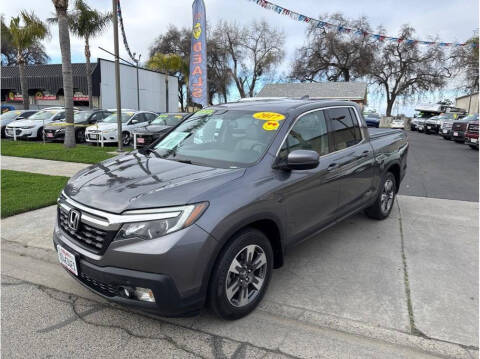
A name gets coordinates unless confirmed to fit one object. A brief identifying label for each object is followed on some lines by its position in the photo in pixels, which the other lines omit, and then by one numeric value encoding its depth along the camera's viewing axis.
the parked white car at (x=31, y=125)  15.95
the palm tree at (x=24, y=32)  20.45
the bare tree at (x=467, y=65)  35.52
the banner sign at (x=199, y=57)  11.18
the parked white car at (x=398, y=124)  38.57
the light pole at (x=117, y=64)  11.62
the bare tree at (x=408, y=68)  44.53
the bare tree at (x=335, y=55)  45.12
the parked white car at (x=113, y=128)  14.22
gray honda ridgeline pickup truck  2.39
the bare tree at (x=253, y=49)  49.28
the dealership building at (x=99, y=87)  28.77
